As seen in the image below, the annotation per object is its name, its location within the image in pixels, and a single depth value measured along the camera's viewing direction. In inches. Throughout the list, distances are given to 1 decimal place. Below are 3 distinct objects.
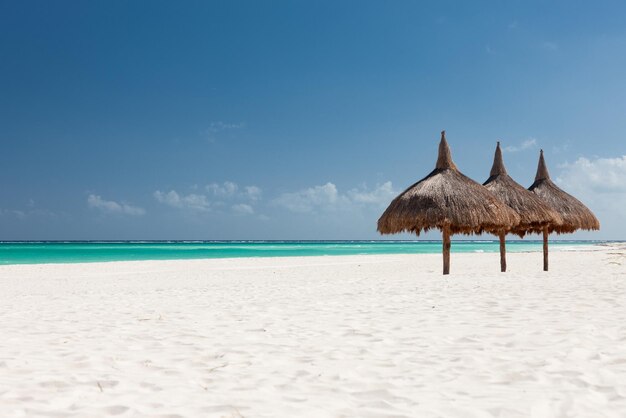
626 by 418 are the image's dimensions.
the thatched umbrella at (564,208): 635.5
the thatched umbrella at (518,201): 569.3
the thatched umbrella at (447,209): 507.5
